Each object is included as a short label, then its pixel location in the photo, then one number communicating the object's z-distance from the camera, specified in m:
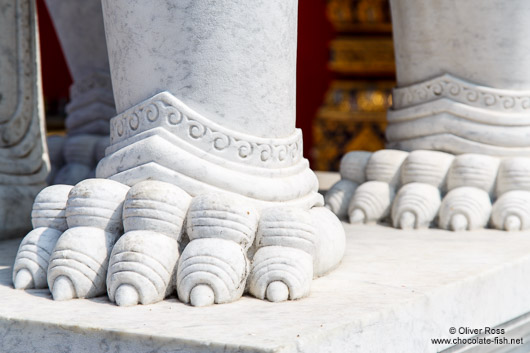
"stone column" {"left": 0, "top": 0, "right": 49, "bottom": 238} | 2.43
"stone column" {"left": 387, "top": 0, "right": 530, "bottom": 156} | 2.47
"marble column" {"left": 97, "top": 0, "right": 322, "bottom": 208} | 2.11
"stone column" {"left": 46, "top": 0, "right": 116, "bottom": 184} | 2.73
